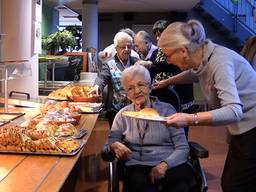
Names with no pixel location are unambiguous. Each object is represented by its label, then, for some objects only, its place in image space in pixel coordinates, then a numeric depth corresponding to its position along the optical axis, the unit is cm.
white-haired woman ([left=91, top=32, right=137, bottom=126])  256
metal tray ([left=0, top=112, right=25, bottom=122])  190
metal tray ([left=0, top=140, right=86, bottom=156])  133
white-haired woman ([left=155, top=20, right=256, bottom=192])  128
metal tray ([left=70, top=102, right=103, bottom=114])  223
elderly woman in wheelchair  175
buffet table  103
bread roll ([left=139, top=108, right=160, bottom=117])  160
